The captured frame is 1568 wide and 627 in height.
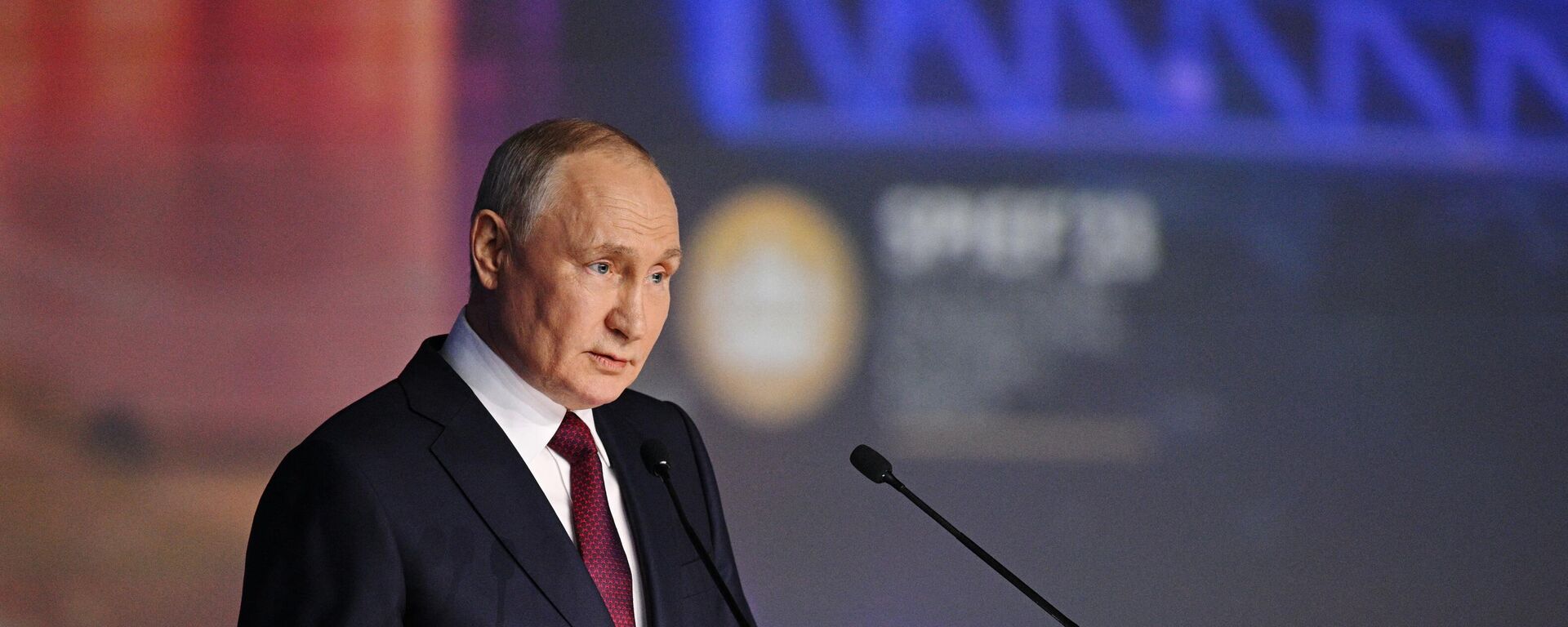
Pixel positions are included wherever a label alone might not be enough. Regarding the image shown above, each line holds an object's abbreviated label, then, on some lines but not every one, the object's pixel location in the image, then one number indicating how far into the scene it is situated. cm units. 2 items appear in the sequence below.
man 781
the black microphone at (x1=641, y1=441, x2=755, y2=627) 792
